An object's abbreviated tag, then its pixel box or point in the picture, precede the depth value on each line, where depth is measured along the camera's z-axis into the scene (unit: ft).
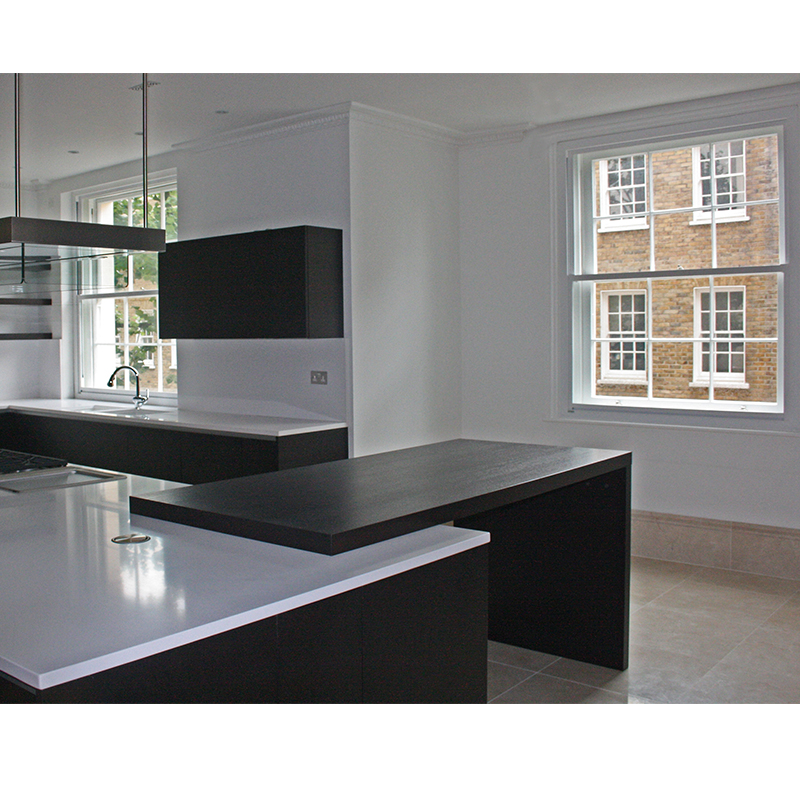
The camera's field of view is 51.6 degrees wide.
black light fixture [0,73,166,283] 7.68
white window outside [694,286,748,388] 15.84
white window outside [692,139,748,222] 15.67
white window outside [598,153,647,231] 16.84
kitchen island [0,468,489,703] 4.90
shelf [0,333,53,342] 12.93
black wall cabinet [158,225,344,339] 15.89
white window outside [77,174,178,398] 21.85
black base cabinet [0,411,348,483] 15.48
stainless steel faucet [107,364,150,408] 20.31
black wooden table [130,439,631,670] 7.25
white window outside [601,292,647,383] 17.04
